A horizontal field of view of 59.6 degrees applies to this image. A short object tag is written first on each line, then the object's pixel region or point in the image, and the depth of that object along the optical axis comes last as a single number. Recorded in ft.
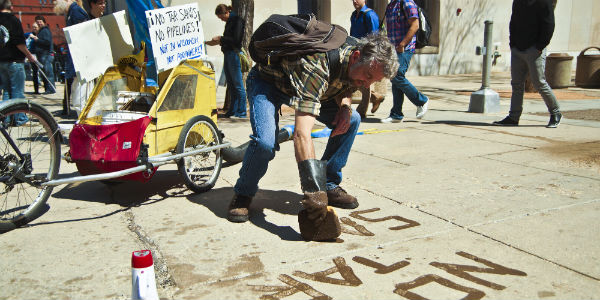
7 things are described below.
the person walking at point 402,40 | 23.71
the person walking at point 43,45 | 44.93
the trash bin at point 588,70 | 41.78
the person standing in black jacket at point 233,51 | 26.04
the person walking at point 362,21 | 24.20
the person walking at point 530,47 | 21.84
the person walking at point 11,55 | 23.07
